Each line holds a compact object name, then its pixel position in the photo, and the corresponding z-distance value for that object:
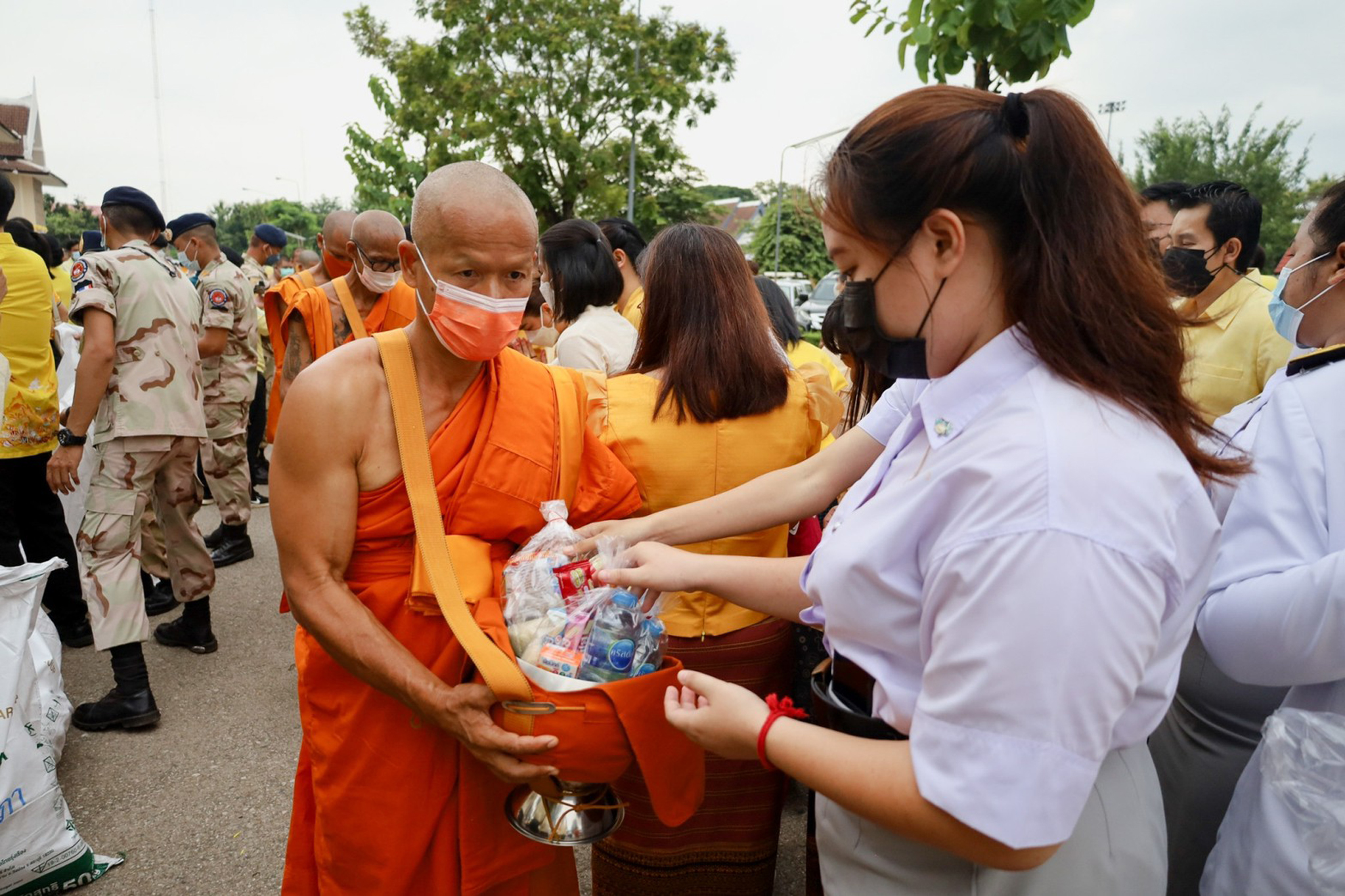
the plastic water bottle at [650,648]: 1.74
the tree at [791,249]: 35.84
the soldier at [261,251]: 8.89
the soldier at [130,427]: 3.86
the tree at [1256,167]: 27.86
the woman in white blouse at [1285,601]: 1.45
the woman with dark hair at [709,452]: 2.56
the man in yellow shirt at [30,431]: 4.37
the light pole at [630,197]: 16.91
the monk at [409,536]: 1.89
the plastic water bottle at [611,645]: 1.69
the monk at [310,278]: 5.39
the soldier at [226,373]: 5.85
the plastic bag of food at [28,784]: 2.58
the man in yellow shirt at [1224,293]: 3.66
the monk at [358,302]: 4.71
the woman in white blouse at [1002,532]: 0.97
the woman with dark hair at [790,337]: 4.09
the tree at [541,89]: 16.62
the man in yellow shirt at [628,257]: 4.35
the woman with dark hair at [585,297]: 3.73
